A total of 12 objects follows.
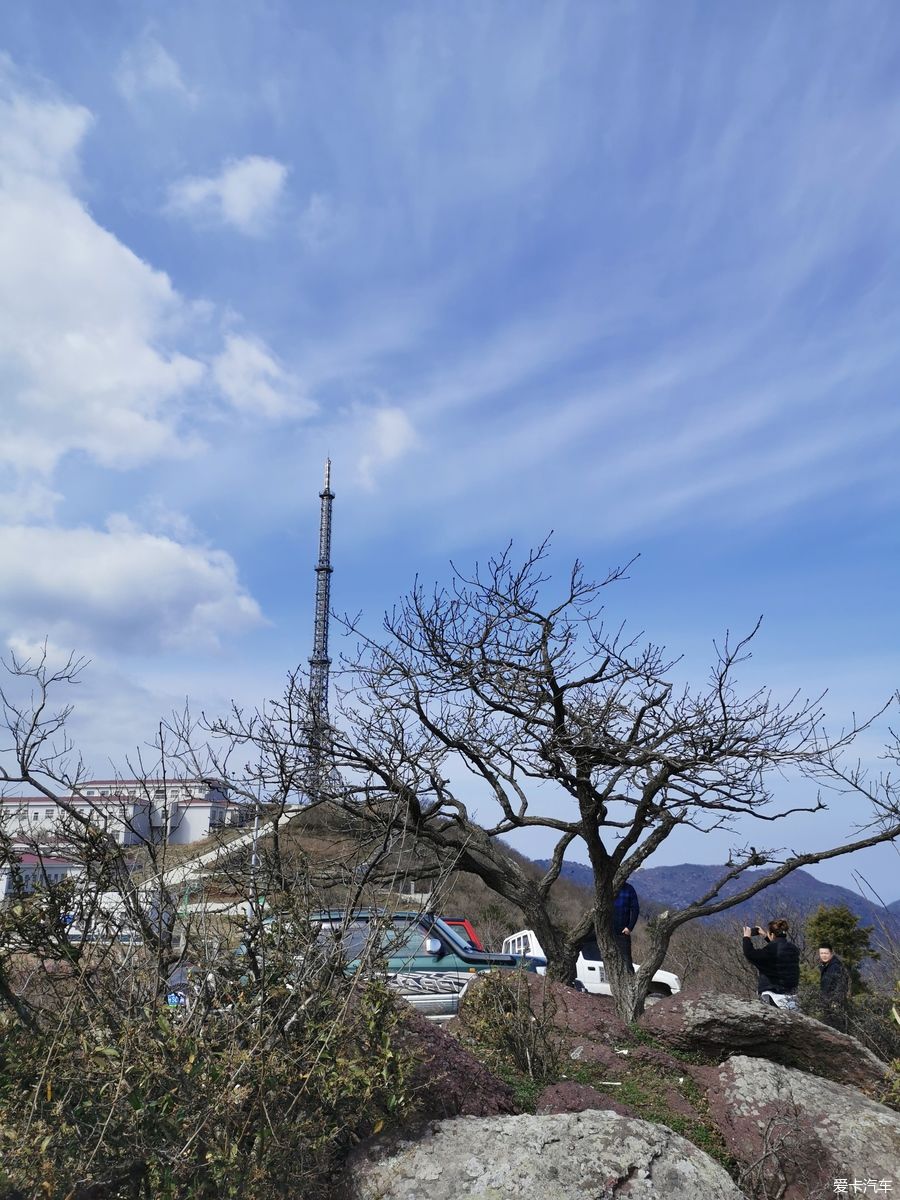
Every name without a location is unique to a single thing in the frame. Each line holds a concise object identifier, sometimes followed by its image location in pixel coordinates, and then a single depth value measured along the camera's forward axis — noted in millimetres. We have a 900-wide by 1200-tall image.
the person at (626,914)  11131
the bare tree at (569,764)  9789
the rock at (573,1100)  5613
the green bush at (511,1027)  6473
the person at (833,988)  9453
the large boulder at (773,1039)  7305
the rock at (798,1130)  5582
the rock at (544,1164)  4297
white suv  12602
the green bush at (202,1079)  3900
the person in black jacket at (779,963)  10344
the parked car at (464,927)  15768
